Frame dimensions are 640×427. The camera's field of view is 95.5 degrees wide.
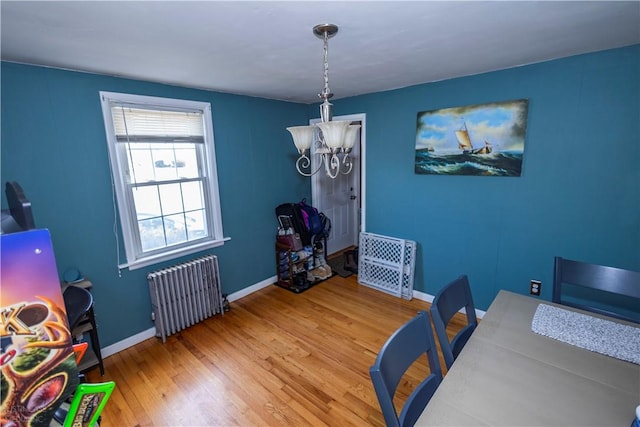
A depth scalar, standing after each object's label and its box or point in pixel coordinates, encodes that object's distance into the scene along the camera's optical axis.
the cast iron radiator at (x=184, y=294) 2.61
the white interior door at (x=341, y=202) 4.25
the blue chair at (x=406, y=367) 1.00
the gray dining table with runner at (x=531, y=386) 0.98
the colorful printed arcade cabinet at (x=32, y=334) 0.75
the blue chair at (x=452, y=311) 1.37
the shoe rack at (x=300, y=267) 3.61
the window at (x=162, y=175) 2.40
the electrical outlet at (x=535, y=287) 2.49
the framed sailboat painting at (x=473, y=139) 2.44
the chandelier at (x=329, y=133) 1.41
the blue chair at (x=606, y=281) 1.55
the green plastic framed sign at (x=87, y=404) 0.88
